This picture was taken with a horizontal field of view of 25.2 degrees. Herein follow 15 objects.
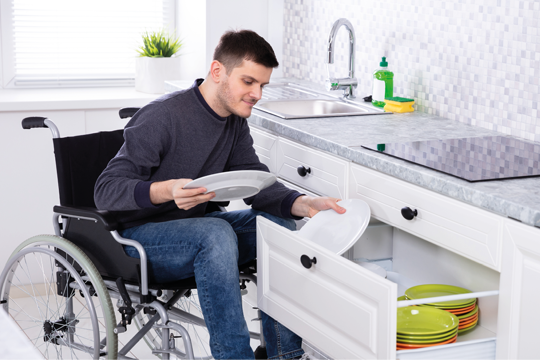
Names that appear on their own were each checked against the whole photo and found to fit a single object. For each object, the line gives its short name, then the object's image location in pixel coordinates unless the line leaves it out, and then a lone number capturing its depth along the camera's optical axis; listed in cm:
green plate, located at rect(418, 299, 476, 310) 355
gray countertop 330
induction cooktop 349
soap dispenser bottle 444
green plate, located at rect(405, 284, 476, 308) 367
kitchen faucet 458
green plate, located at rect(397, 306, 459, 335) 348
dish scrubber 434
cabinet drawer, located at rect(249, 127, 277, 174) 430
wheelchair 374
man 363
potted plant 548
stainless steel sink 463
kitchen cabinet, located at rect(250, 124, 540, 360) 327
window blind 549
